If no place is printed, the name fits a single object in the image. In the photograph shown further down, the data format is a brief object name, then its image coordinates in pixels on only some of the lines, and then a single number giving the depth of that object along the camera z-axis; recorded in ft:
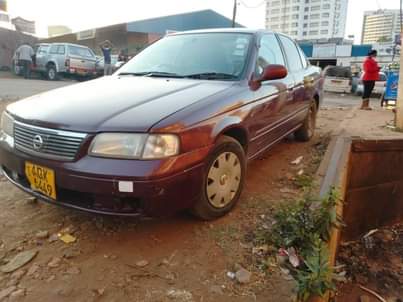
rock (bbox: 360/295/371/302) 9.80
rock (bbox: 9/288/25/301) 6.39
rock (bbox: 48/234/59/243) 8.17
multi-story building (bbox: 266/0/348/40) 238.70
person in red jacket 30.60
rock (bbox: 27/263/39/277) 7.04
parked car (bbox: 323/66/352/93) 54.39
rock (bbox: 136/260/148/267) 7.32
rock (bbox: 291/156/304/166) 14.38
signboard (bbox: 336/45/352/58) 91.04
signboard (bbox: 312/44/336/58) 93.71
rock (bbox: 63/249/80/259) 7.57
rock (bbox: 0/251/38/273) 7.20
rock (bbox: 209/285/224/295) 6.63
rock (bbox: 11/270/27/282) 6.93
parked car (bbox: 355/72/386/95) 51.16
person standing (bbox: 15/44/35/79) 54.29
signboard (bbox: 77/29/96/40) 101.14
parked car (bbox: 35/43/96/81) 50.62
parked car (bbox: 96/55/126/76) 53.93
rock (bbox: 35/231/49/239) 8.30
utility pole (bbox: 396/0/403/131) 20.84
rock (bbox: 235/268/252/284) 6.93
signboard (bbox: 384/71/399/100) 32.09
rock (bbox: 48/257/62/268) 7.29
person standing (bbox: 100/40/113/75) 47.40
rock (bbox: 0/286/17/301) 6.44
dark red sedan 6.97
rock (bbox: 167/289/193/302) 6.45
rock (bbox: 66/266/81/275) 7.04
